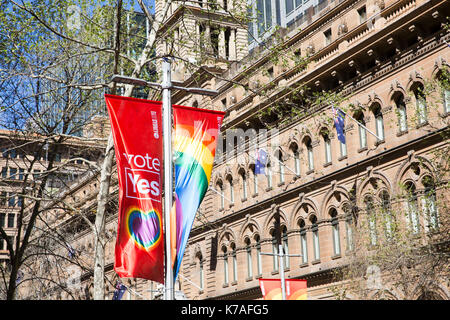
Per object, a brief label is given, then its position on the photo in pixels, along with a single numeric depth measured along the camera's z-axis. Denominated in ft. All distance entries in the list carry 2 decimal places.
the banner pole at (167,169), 44.70
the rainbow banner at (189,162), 46.73
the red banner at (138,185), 43.42
